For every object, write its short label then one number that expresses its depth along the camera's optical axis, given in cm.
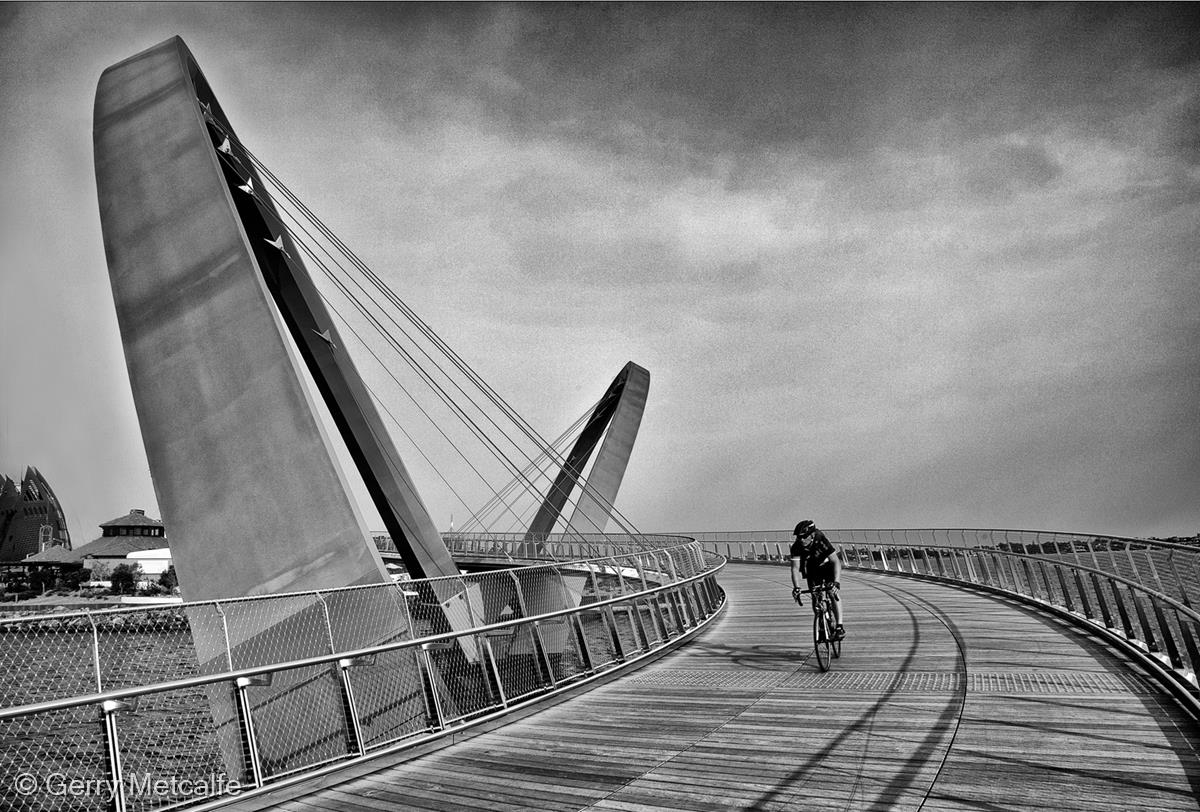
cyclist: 938
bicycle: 923
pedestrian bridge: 495
